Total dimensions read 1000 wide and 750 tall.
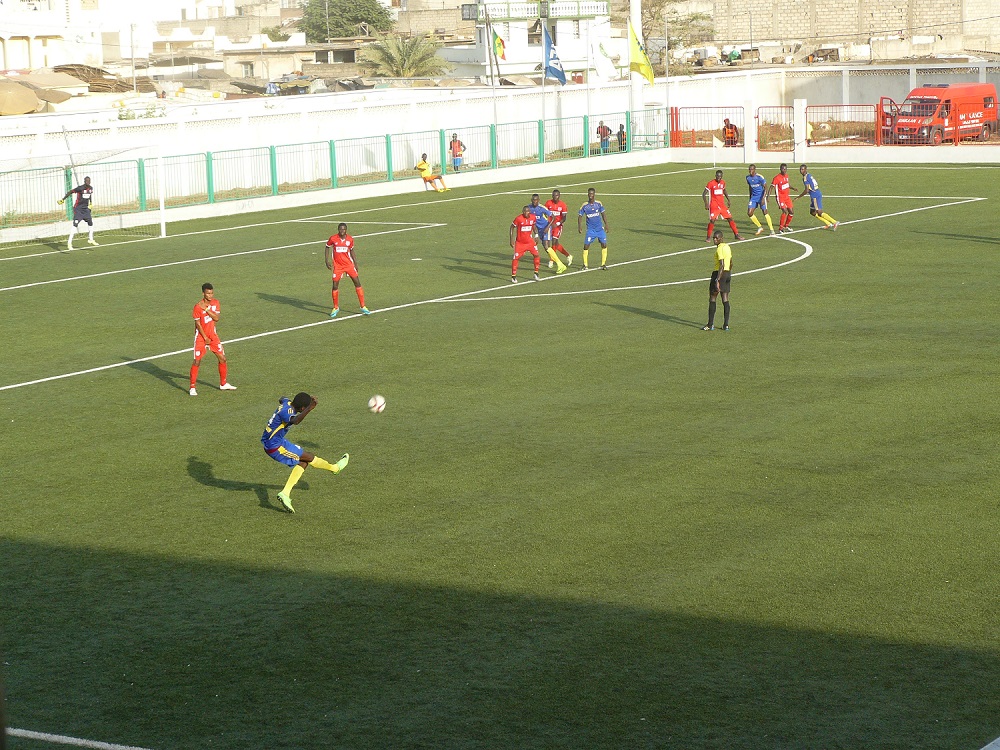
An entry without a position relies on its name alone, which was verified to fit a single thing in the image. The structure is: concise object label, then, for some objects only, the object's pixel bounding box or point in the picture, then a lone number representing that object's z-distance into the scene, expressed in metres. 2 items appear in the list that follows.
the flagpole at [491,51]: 65.26
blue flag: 61.50
